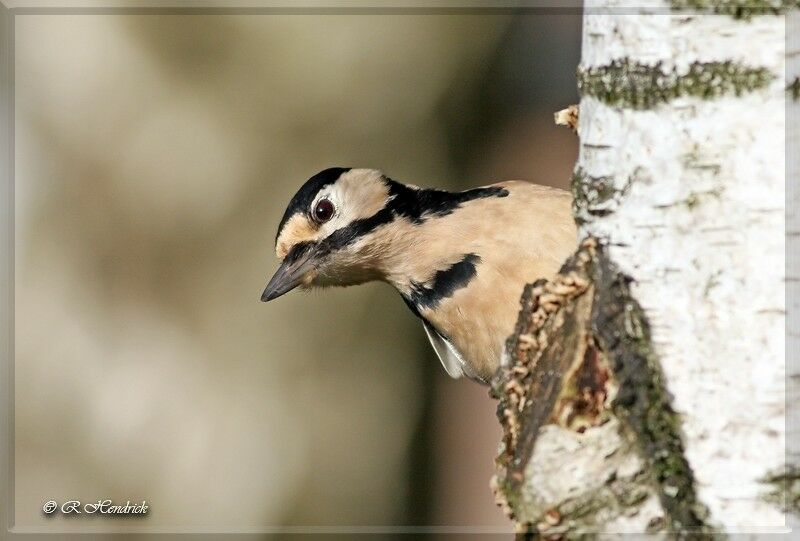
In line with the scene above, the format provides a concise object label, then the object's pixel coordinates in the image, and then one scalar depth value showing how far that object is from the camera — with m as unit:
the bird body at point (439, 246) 3.54
